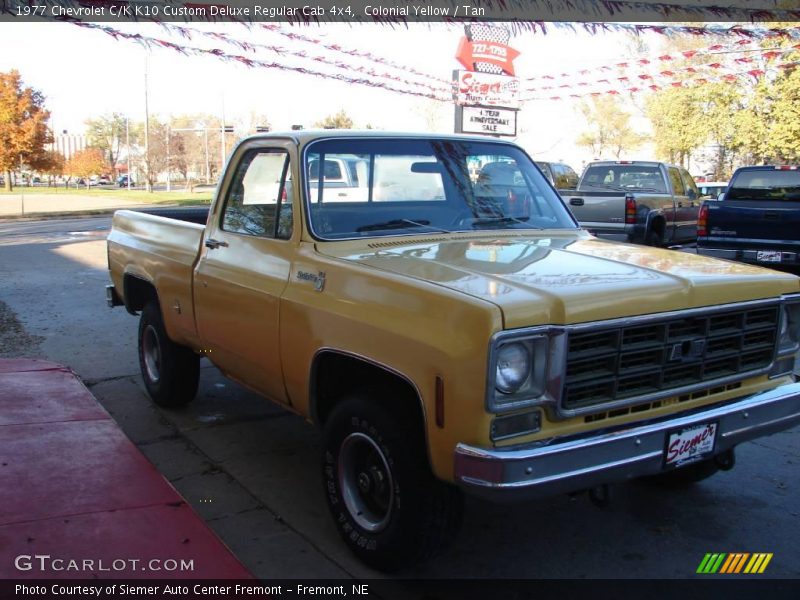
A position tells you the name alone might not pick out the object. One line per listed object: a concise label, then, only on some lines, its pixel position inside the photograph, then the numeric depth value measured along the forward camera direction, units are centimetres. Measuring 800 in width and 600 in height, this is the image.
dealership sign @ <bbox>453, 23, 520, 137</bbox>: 1652
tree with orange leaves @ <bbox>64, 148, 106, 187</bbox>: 7062
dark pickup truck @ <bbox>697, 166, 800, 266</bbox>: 1064
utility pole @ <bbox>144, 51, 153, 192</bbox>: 4969
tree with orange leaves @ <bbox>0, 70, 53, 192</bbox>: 3222
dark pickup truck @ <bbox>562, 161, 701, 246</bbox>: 1250
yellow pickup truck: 288
